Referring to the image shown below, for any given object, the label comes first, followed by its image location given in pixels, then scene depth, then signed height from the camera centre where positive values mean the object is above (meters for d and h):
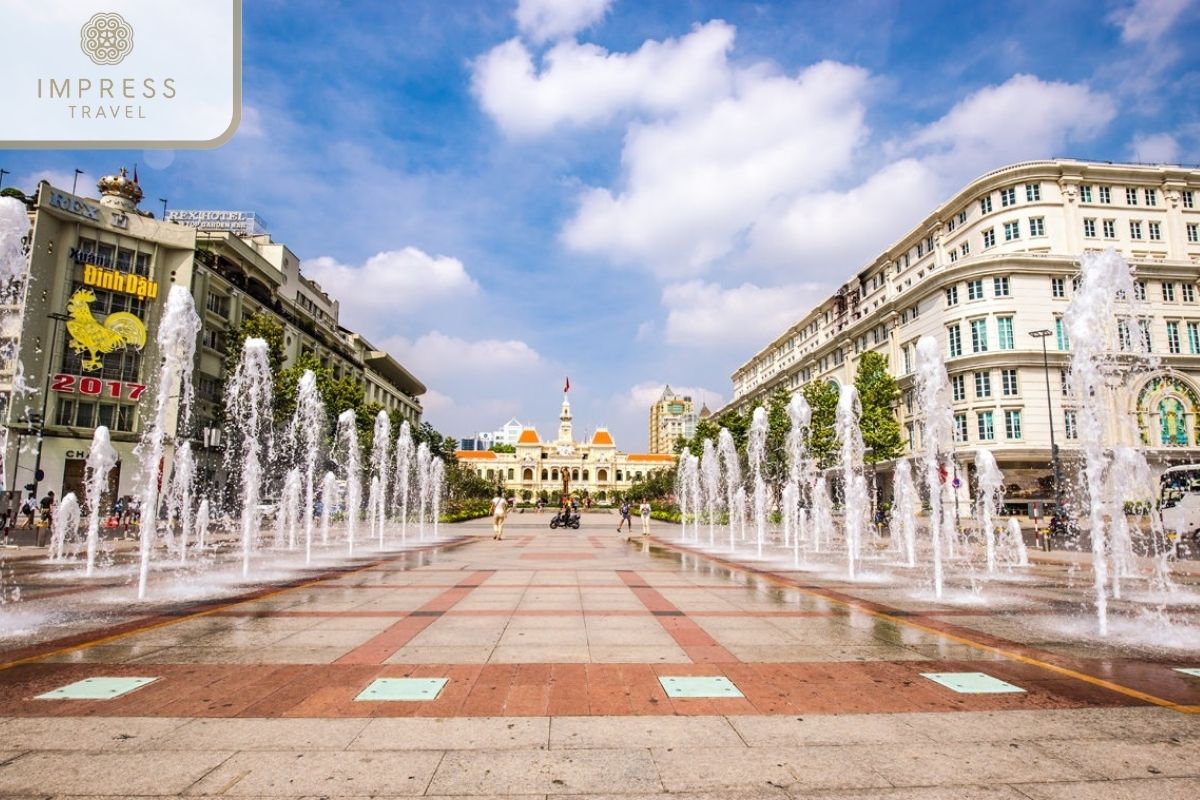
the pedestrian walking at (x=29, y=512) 29.12 -1.18
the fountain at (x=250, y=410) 41.31 +4.98
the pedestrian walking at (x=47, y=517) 23.05 -1.32
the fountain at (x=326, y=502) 28.20 -0.72
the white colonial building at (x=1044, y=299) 45.38 +13.39
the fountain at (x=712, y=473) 44.31 +1.09
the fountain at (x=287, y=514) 25.62 -1.30
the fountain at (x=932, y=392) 14.02 +2.18
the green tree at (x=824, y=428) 44.59 +4.00
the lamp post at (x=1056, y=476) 35.90 +0.69
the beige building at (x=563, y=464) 152.12 +5.26
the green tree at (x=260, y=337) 42.84 +9.64
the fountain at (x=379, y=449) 36.34 +2.45
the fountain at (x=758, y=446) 25.99 +2.98
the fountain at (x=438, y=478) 49.62 +0.66
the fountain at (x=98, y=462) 15.16 +0.78
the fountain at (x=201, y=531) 24.10 -1.85
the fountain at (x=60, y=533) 19.08 -1.56
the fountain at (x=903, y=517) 18.91 -0.99
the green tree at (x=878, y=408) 41.50 +5.11
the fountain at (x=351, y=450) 25.86 +2.65
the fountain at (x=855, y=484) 16.23 +0.17
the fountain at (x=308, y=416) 36.57 +4.30
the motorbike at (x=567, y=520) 41.47 -2.08
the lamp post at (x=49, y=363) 36.64 +6.93
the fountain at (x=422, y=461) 40.60 +1.58
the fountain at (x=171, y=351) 11.91 +2.70
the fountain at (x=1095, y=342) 9.56 +2.29
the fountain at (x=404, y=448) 37.76 +2.24
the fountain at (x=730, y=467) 37.86 +1.43
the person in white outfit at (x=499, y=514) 28.83 -1.19
